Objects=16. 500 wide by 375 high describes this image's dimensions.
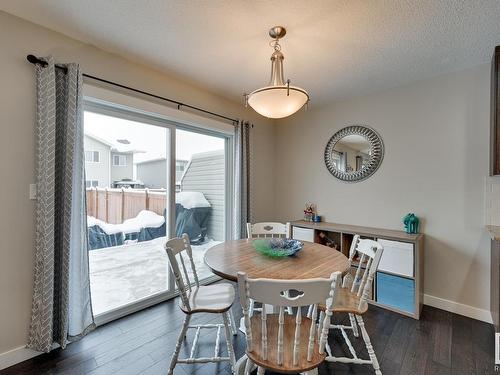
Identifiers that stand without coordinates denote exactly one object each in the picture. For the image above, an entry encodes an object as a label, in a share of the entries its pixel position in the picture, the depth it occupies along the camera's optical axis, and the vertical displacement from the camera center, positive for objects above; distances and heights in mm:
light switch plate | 1825 -43
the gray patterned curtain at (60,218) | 1795 -237
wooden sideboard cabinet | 2396 -838
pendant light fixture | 1700 +632
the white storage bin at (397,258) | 2422 -698
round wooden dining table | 1512 -518
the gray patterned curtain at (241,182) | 3285 +66
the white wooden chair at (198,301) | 1624 -794
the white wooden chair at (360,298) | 1631 -786
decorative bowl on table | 1823 -469
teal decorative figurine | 2662 -376
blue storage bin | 2422 -1038
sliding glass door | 2301 -147
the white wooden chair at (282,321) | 1102 -631
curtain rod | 1789 +905
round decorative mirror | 3029 +442
